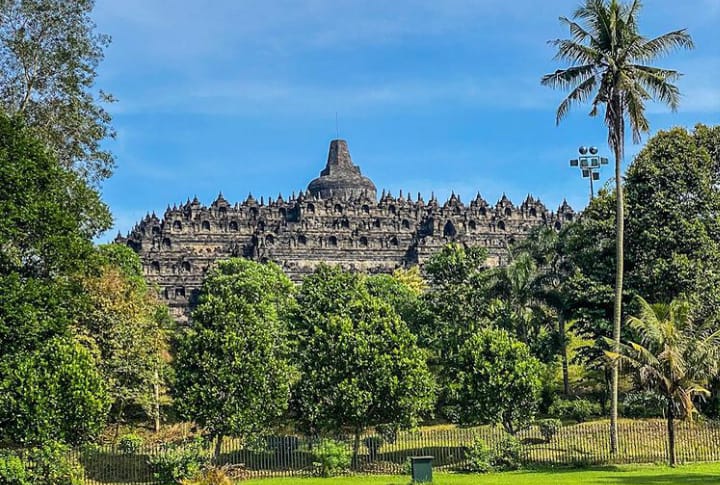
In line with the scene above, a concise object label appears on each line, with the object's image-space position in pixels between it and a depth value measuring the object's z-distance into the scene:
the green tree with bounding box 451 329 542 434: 38.34
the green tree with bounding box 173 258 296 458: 35.56
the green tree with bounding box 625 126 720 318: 44.88
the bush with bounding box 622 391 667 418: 44.38
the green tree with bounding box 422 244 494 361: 51.66
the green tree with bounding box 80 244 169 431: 43.06
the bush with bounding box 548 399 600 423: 46.00
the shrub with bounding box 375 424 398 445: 36.84
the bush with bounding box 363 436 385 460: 35.41
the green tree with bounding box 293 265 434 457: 36.66
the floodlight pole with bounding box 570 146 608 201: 70.69
